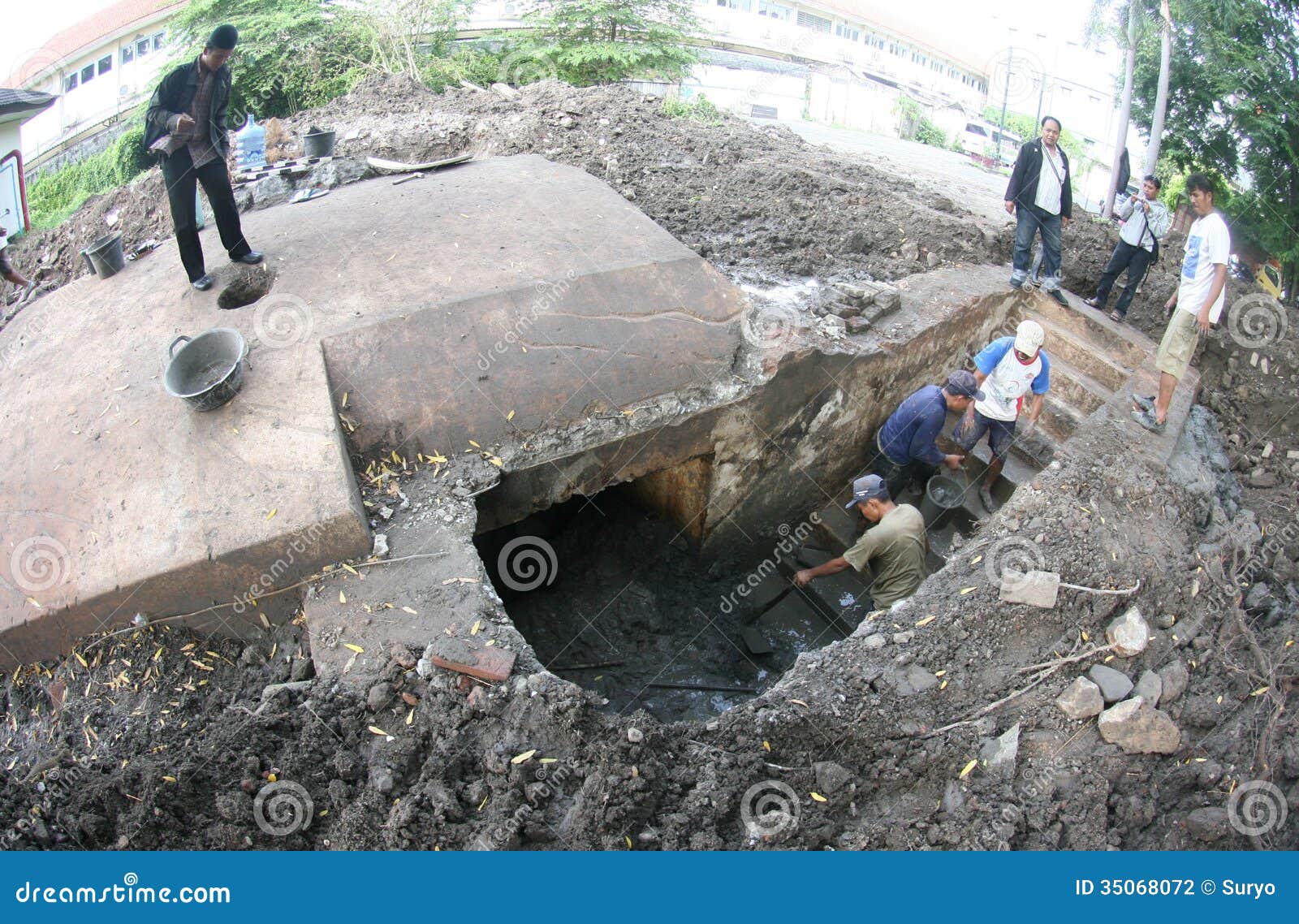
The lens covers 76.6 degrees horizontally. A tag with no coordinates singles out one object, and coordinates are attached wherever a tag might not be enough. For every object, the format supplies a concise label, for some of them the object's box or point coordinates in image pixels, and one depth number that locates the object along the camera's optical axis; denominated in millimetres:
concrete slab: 3859
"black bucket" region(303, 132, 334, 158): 6973
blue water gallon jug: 8031
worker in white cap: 5414
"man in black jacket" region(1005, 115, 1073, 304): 6297
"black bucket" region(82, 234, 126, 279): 5441
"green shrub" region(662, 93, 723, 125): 10155
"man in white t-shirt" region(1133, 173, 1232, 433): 5125
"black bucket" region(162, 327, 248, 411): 4133
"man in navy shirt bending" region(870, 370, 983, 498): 5543
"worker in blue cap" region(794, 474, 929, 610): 4859
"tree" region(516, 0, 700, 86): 11703
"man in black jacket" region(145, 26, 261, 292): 4402
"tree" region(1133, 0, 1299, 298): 11859
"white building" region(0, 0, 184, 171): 14750
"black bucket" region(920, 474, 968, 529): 6008
